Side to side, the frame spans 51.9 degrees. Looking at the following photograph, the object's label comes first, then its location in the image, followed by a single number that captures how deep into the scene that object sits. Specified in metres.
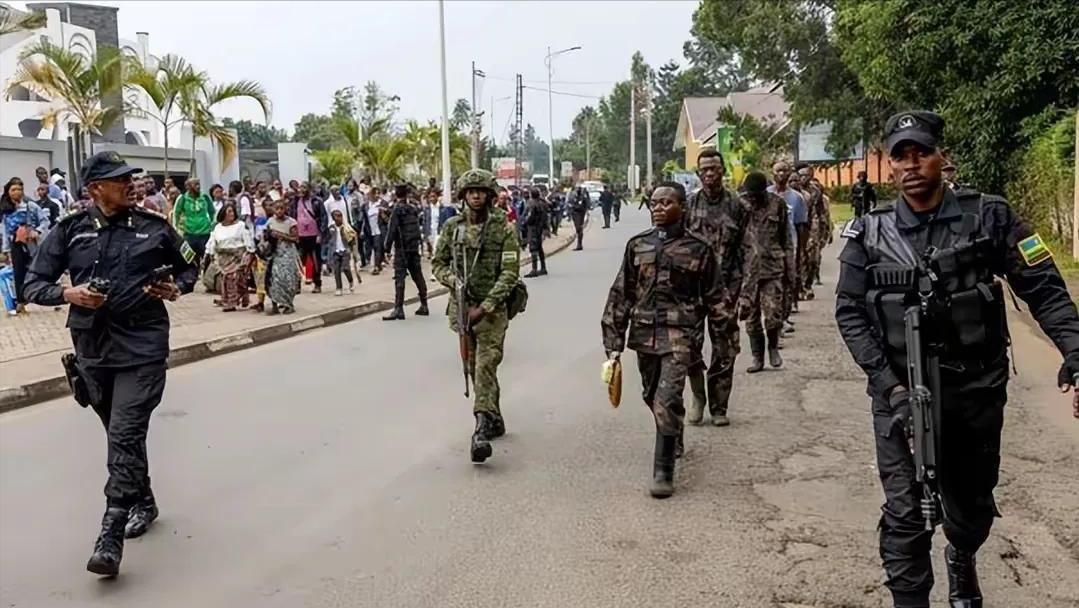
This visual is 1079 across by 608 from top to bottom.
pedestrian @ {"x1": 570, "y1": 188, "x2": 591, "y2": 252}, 27.30
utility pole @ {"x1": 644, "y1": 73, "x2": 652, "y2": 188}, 76.19
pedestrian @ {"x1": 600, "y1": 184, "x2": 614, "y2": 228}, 42.44
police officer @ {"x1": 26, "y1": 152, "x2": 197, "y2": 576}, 4.96
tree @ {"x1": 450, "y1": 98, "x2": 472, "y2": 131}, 96.50
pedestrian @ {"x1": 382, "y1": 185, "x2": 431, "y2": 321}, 13.81
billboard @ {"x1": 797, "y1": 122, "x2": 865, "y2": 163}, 47.81
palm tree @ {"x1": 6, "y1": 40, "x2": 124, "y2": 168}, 19.81
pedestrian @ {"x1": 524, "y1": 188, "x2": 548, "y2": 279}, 20.30
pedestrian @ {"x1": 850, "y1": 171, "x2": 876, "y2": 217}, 19.98
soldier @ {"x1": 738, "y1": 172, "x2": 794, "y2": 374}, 9.08
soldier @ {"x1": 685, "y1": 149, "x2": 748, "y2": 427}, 7.18
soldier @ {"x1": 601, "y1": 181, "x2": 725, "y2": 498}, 5.85
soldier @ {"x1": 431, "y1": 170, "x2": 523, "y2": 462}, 6.74
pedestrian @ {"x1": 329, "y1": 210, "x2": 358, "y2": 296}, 16.41
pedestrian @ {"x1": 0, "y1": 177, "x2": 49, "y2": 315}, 12.98
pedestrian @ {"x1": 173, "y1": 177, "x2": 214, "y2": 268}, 14.95
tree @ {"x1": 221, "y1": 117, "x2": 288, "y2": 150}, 94.44
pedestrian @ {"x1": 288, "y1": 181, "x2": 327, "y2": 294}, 16.17
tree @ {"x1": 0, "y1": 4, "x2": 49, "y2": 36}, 16.33
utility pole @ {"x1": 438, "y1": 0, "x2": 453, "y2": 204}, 24.78
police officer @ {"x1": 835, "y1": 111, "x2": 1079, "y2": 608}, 3.66
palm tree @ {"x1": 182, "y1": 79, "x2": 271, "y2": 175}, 20.91
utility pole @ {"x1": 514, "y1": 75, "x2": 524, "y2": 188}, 56.17
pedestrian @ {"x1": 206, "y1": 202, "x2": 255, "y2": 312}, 14.21
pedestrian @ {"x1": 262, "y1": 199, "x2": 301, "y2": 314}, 13.94
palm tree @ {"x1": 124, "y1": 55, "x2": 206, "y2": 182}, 20.41
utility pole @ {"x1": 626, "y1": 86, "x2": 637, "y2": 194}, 76.06
